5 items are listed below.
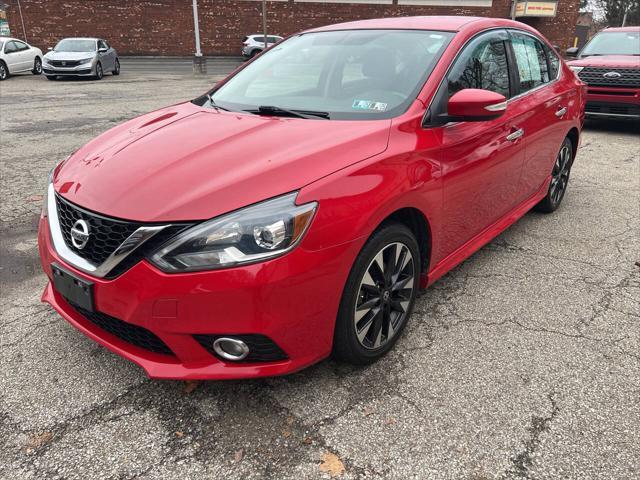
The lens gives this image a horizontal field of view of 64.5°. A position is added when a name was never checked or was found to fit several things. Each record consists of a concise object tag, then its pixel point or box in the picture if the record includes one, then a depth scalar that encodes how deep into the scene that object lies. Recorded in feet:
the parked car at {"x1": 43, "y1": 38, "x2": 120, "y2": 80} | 56.65
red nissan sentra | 6.37
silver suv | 90.74
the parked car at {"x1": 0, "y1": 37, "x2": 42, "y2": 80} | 58.80
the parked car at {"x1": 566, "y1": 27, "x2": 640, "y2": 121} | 26.91
